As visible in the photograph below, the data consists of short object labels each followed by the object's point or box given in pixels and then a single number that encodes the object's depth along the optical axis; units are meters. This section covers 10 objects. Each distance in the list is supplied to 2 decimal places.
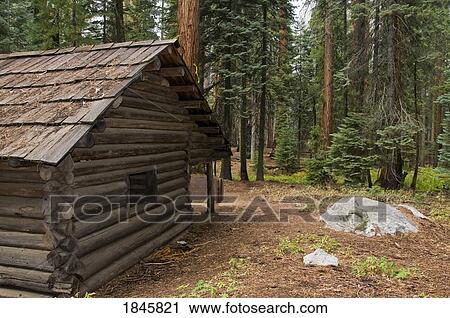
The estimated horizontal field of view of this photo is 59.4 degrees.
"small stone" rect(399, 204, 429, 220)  11.36
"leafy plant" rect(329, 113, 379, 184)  16.64
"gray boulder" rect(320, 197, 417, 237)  9.66
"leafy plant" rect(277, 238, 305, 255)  7.91
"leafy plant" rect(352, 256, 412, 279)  6.42
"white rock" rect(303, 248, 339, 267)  6.93
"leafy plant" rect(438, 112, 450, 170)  14.19
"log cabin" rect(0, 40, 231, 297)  5.96
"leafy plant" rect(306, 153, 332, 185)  19.39
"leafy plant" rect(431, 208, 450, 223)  11.79
